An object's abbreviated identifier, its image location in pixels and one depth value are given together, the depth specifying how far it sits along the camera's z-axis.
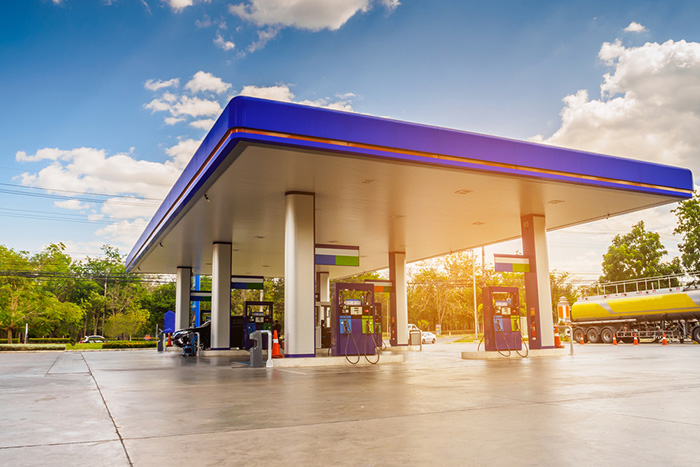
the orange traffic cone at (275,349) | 16.05
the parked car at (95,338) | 57.19
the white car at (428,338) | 45.78
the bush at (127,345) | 36.12
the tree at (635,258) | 54.69
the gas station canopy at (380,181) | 11.84
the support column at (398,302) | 26.75
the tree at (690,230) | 45.16
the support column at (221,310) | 23.08
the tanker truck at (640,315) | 27.02
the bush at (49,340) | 50.84
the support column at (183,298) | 29.56
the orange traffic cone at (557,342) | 20.23
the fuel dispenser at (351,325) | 15.94
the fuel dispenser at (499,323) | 18.11
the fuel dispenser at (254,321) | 21.81
